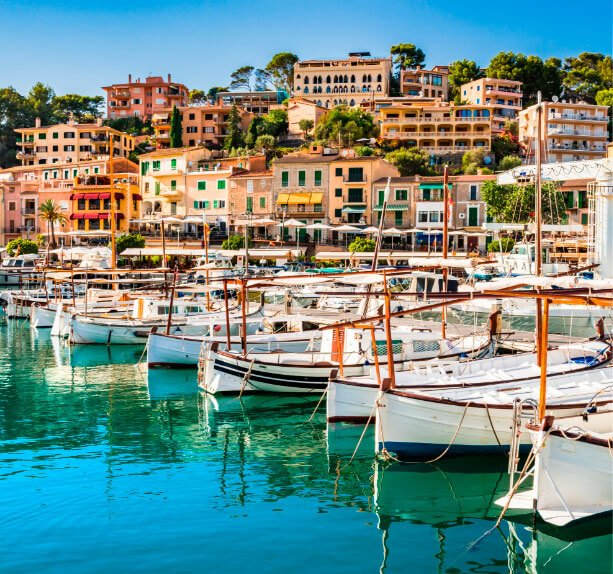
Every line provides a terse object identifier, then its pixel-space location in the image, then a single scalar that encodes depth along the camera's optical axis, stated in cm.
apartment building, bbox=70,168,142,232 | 8588
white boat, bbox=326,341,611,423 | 2045
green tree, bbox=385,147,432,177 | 8534
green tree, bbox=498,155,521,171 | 8700
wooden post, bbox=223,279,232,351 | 2768
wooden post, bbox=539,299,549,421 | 1479
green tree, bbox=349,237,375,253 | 6625
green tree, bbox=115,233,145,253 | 7262
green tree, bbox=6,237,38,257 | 7831
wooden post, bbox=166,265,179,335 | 3206
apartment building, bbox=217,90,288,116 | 12988
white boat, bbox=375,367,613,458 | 1775
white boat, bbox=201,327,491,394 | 2584
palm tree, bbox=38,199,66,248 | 7994
